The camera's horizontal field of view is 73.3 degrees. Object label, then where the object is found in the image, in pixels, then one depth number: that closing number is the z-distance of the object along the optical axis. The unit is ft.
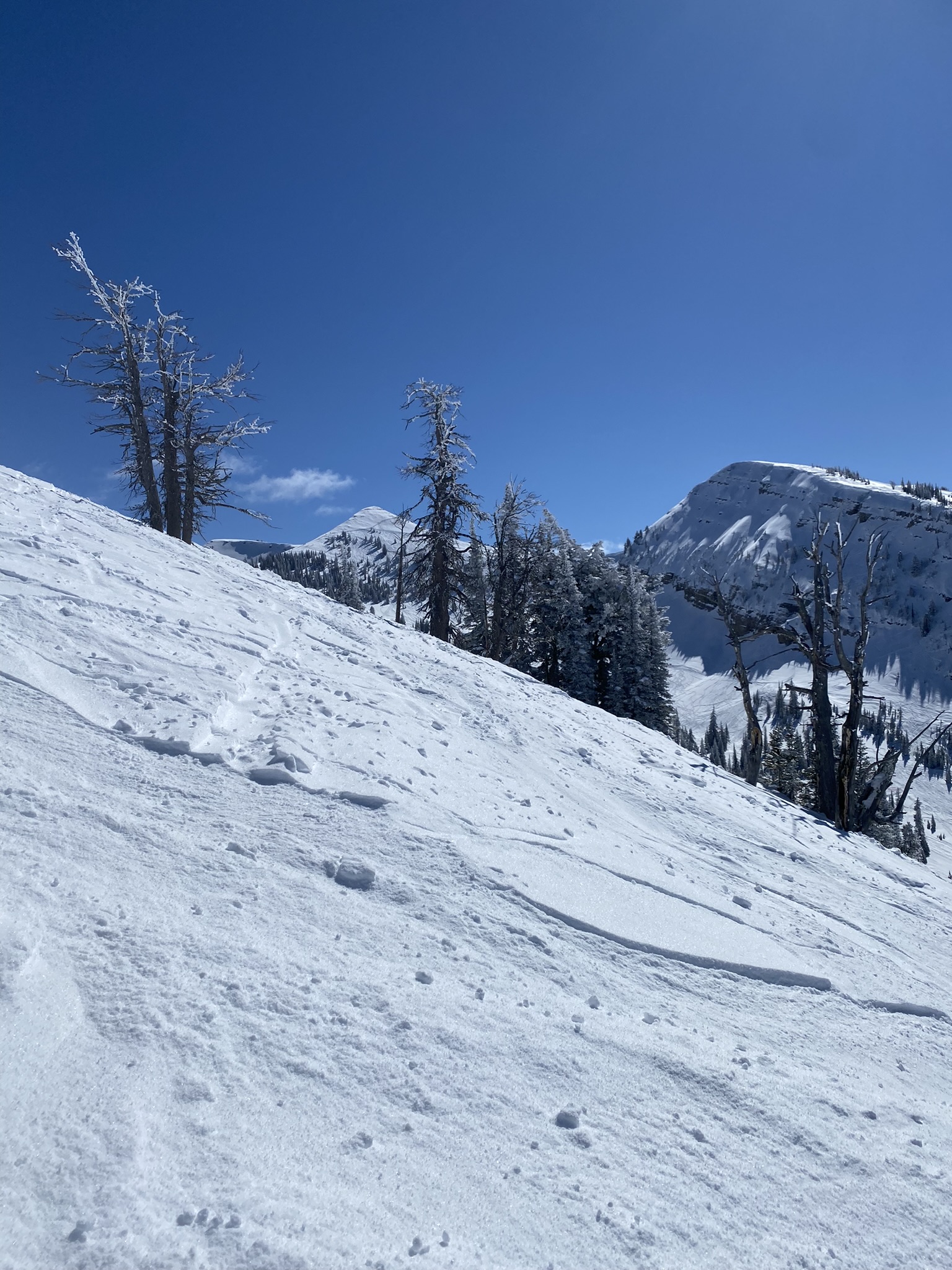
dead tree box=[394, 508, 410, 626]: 75.50
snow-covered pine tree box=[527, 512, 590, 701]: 94.84
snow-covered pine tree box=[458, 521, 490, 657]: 79.10
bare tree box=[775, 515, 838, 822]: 42.98
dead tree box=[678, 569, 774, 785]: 47.11
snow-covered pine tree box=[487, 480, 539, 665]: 80.69
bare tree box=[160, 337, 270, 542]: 64.28
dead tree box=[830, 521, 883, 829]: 40.37
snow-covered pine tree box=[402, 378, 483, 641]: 72.49
